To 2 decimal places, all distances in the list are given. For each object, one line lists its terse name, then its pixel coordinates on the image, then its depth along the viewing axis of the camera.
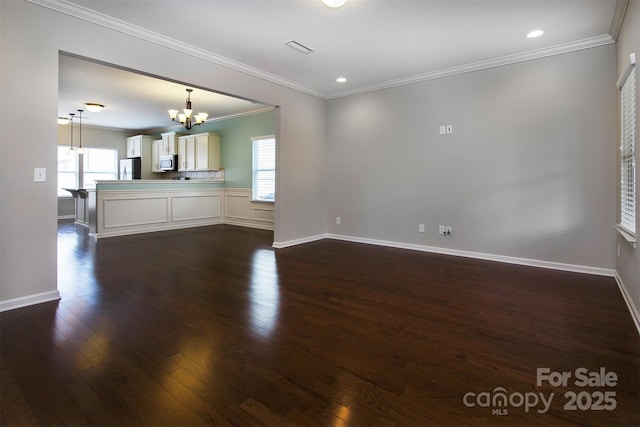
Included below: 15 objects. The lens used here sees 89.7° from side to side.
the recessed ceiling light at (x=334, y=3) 2.67
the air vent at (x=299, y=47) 3.81
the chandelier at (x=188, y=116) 6.01
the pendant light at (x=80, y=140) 8.11
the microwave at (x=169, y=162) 9.05
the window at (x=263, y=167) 7.37
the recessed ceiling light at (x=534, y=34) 3.50
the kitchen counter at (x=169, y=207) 6.25
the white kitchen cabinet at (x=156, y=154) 9.66
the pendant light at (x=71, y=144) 8.06
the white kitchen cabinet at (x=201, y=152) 8.22
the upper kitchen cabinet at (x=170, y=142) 9.09
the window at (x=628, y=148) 2.72
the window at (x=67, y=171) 9.26
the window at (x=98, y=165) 9.59
